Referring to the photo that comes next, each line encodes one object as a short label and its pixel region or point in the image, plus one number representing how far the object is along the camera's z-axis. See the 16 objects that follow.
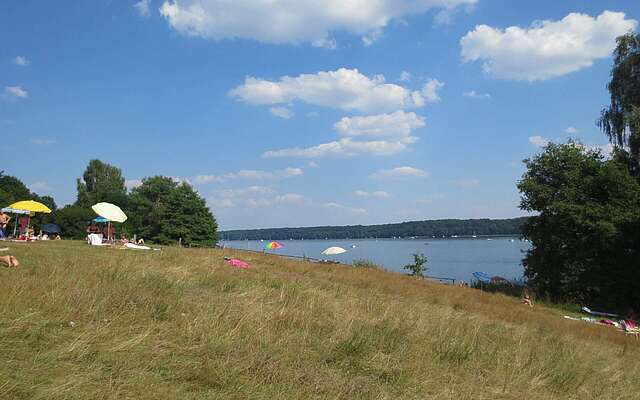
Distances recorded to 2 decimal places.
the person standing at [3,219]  16.10
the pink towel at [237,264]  15.54
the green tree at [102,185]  89.06
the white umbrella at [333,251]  45.33
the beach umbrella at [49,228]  41.97
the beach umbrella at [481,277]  30.94
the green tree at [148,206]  82.44
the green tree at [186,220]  71.69
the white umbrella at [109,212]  29.16
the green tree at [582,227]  27.44
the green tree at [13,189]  61.59
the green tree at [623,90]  31.80
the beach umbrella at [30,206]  27.47
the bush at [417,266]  38.81
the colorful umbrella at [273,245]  48.69
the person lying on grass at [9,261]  8.97
